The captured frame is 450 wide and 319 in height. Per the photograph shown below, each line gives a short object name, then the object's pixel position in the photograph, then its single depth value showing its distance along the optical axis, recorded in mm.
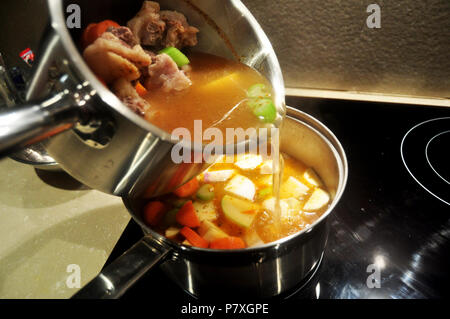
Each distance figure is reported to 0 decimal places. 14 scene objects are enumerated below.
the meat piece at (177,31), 304
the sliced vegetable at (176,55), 301
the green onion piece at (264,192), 392
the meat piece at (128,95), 246
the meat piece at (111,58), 230
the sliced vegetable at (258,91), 292
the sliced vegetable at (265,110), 275
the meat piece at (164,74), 278
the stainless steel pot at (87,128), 182
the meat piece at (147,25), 290
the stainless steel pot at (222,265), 242
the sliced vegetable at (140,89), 282
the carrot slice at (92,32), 258
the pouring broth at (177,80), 246
